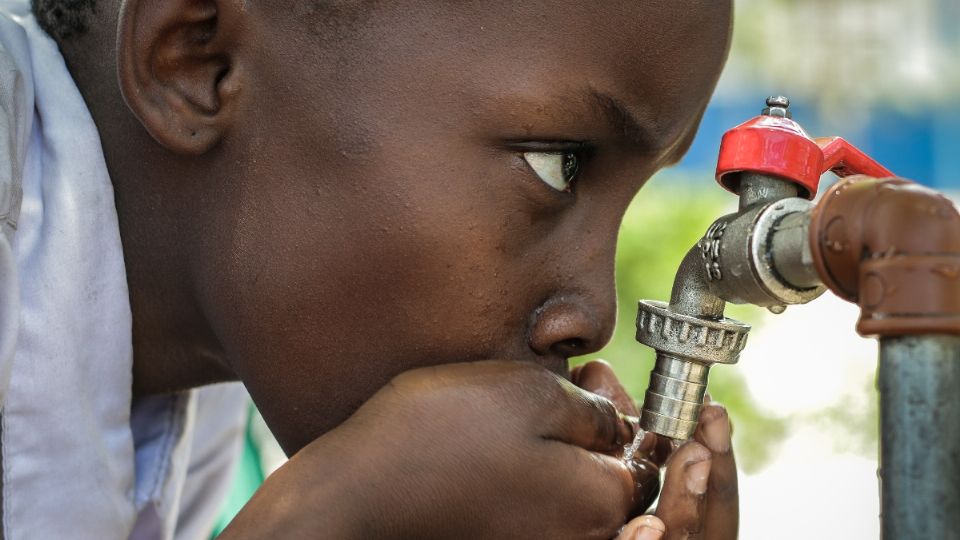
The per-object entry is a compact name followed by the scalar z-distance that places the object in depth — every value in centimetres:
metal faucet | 70
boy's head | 82
